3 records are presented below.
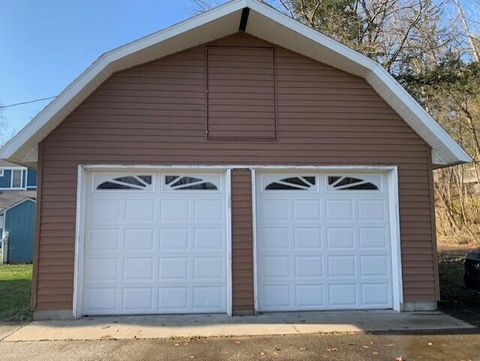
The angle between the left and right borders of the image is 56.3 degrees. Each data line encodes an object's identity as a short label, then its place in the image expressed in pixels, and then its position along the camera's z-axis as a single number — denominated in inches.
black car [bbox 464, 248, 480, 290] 308.3
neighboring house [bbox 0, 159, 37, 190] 1032.8
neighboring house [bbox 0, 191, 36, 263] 654.5
